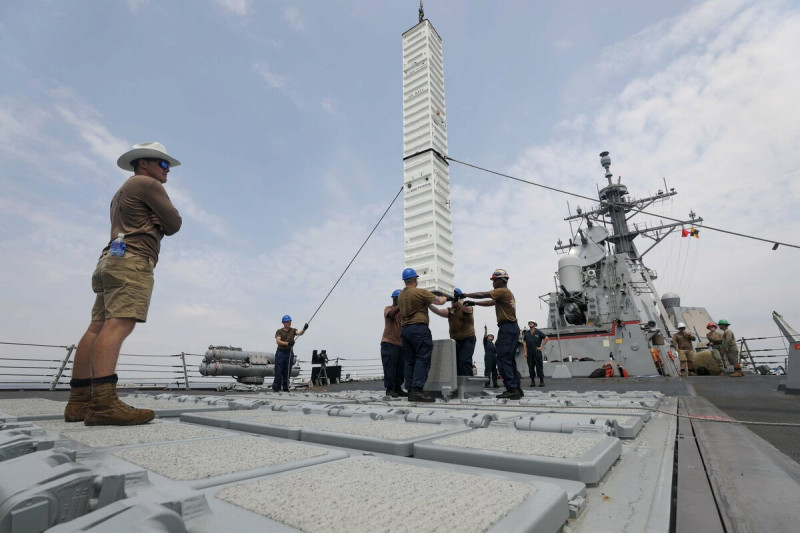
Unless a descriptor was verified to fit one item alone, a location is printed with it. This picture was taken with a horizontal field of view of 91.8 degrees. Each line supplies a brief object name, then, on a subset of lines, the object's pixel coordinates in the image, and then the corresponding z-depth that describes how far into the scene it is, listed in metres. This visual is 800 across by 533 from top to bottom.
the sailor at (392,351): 5.23
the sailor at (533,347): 9.49
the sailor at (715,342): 12.64
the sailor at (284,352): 7.77
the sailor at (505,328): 4.39
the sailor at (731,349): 11.02
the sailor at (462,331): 4.99
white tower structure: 6.99
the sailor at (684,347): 13.14
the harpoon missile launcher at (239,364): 11.55
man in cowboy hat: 2.04
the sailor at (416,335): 4.33
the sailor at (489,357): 9.81
